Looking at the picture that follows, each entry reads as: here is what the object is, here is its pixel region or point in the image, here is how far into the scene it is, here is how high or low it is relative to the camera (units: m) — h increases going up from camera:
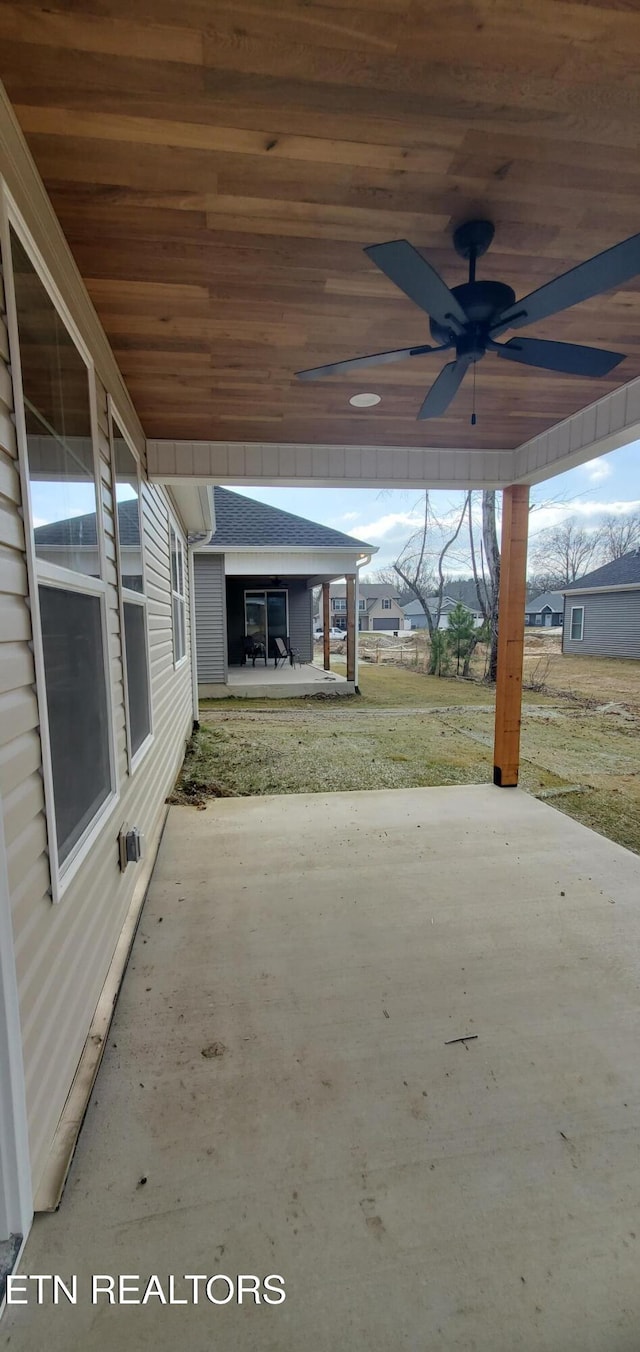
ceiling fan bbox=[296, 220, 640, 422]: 1.48 +0.99
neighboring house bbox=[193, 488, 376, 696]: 8.90 +1.06
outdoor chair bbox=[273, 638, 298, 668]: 11.79 -0.74
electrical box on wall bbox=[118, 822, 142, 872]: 2.36 -1.03
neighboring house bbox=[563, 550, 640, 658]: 15.53 +0.10
